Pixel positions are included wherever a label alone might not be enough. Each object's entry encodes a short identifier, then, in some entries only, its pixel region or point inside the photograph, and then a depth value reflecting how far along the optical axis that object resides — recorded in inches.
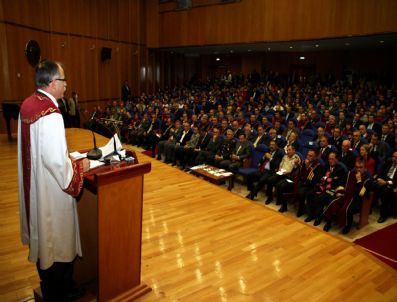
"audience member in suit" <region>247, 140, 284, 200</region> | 181.9
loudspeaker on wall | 434.0
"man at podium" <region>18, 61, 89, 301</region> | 53.4
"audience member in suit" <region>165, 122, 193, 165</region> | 248.5
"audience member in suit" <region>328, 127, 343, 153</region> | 208.2
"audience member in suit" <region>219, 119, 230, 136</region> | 254.8
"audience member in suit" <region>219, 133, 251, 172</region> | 200.7
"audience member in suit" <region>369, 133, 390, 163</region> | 188.9
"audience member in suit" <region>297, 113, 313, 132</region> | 262.2
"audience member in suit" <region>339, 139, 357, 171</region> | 174.7
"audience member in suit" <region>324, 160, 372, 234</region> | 144.9
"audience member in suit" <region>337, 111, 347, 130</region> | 253.7
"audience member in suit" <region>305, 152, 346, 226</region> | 151.6
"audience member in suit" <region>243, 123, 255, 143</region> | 227.0
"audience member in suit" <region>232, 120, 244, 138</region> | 240.0
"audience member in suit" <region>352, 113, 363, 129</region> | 260.5
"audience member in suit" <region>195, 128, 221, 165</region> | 221.2
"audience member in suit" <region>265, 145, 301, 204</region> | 175.0
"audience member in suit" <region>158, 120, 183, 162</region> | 255.4
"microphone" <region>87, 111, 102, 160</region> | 64.3
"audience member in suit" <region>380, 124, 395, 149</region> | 210.8
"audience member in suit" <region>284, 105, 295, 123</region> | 292.8
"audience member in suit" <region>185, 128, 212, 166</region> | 237.3
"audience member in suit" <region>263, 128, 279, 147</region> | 211.8
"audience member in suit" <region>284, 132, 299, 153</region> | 197.5
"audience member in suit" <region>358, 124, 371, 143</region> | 208.2
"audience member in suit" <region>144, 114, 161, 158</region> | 275.5
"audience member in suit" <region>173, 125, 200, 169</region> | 240.7
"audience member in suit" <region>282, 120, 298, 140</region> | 245.6
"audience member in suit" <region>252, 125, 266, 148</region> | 221.4
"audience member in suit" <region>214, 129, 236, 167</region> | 213.6
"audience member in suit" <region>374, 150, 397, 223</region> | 157.9
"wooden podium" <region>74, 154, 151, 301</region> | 58.6
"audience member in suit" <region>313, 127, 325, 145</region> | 211.3
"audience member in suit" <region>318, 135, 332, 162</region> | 183.5
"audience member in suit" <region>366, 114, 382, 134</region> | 245.7
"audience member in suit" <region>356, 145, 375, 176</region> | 171.5
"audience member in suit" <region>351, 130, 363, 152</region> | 198.8
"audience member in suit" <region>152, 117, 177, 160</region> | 266.8
